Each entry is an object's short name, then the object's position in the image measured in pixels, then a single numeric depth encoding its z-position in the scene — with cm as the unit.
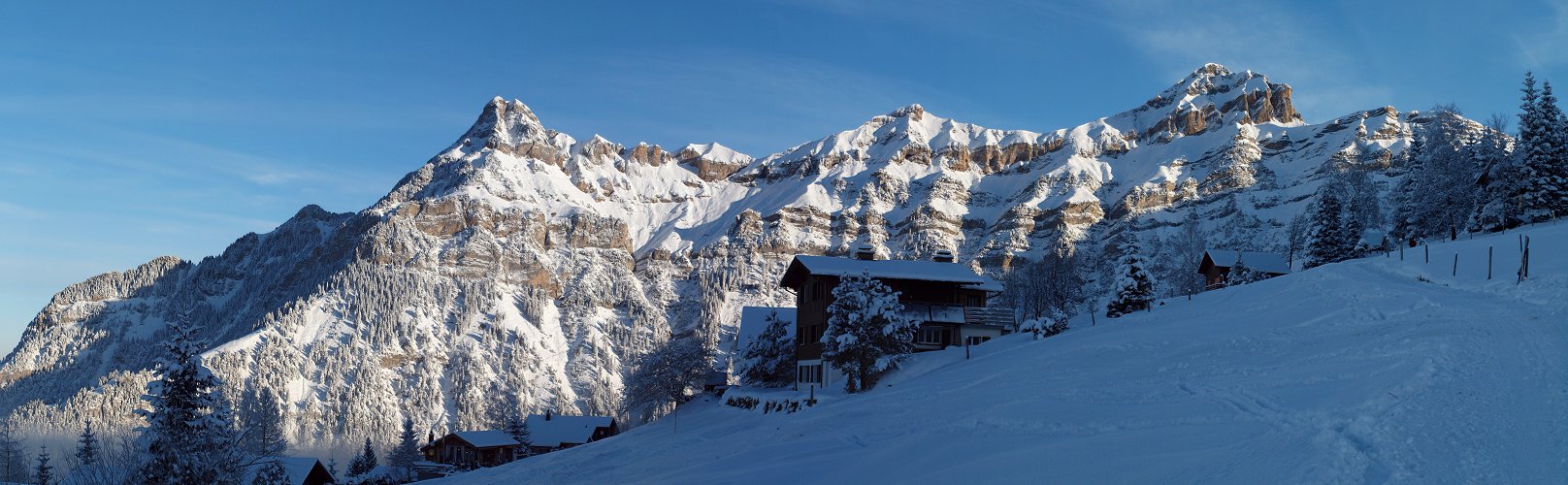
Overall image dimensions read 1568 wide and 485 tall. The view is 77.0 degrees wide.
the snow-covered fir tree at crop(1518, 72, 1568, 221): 5094
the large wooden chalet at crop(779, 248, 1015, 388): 5112
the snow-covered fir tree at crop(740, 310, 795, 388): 5712
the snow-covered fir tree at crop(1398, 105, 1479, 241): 6425
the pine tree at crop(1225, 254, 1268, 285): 6327
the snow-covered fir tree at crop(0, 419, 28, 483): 10286
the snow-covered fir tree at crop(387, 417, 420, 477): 10362
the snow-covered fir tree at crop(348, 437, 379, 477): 7975
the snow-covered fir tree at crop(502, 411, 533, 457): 9356
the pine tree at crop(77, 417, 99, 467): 6375
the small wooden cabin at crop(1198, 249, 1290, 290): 6444
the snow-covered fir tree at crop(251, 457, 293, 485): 3478
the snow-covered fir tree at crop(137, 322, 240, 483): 2959
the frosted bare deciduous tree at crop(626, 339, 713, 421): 6481
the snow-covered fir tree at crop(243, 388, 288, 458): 11558
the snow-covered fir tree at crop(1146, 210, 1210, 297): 9750
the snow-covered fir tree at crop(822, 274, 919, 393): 3841
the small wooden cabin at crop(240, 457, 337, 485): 5969
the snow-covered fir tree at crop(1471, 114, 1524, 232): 5244
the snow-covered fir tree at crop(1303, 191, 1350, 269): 6066
